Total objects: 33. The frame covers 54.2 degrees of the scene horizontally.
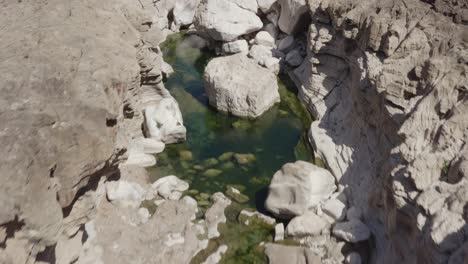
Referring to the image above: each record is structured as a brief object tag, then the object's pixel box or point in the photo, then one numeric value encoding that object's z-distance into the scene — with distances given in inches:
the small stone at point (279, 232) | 420.8
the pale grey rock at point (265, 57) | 708.0
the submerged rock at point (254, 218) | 439.5
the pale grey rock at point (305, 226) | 418.3
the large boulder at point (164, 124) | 539.2
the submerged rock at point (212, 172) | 502.6
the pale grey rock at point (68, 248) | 311.2
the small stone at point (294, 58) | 701.9
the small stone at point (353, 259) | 392.8
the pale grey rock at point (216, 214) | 424.5
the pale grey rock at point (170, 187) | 459.5
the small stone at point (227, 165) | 516.1
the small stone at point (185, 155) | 526.3
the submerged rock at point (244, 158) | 525.0
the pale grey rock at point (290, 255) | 390.0
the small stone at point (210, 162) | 519.2
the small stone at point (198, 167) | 511.2
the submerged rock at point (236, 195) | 469.1
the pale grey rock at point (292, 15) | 692.7
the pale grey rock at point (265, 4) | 764.6
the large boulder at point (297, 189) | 438.9
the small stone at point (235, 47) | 737.0
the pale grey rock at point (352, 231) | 407.2
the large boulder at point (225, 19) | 732.0
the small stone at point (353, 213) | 431.0
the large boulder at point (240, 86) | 593.6
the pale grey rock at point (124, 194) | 430.0
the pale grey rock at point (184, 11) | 822.5
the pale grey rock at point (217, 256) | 394.6
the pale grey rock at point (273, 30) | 764.6
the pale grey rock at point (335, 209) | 437.1
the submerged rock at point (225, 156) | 530.5
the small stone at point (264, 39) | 747.4
